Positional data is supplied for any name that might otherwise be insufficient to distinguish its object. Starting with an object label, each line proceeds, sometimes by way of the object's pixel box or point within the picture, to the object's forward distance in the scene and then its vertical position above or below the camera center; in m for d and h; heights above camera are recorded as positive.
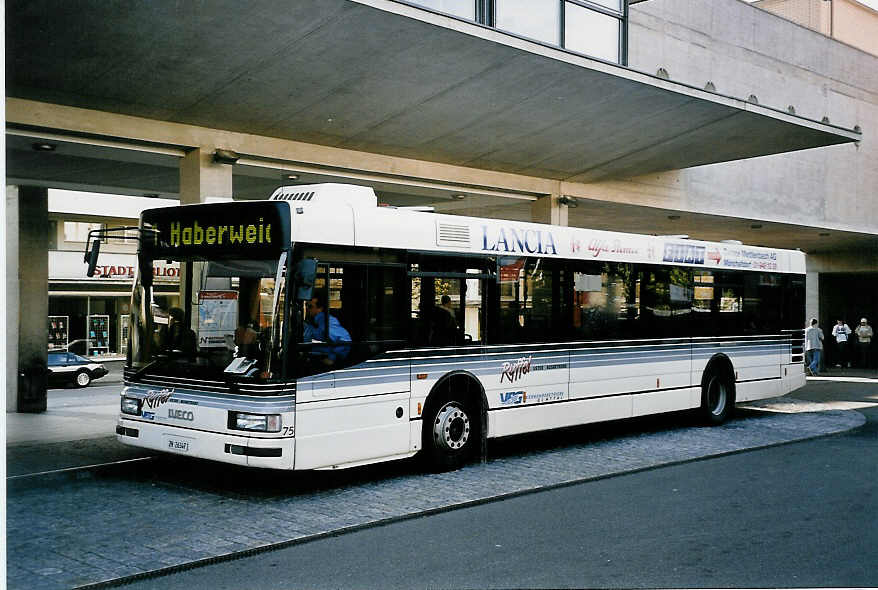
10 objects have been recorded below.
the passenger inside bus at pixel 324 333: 9.24 -0.31
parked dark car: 31.06 -2.29
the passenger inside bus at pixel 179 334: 9.39 -0.32
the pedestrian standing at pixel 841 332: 31.86 -0.99
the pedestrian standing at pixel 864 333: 32.75 -1.04
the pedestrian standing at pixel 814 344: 28.73 -1.26
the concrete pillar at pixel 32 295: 17.67 +0.15
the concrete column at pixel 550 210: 19.61 +2.02
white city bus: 9.03 -0.34
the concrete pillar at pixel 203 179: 13.54 +1.85
